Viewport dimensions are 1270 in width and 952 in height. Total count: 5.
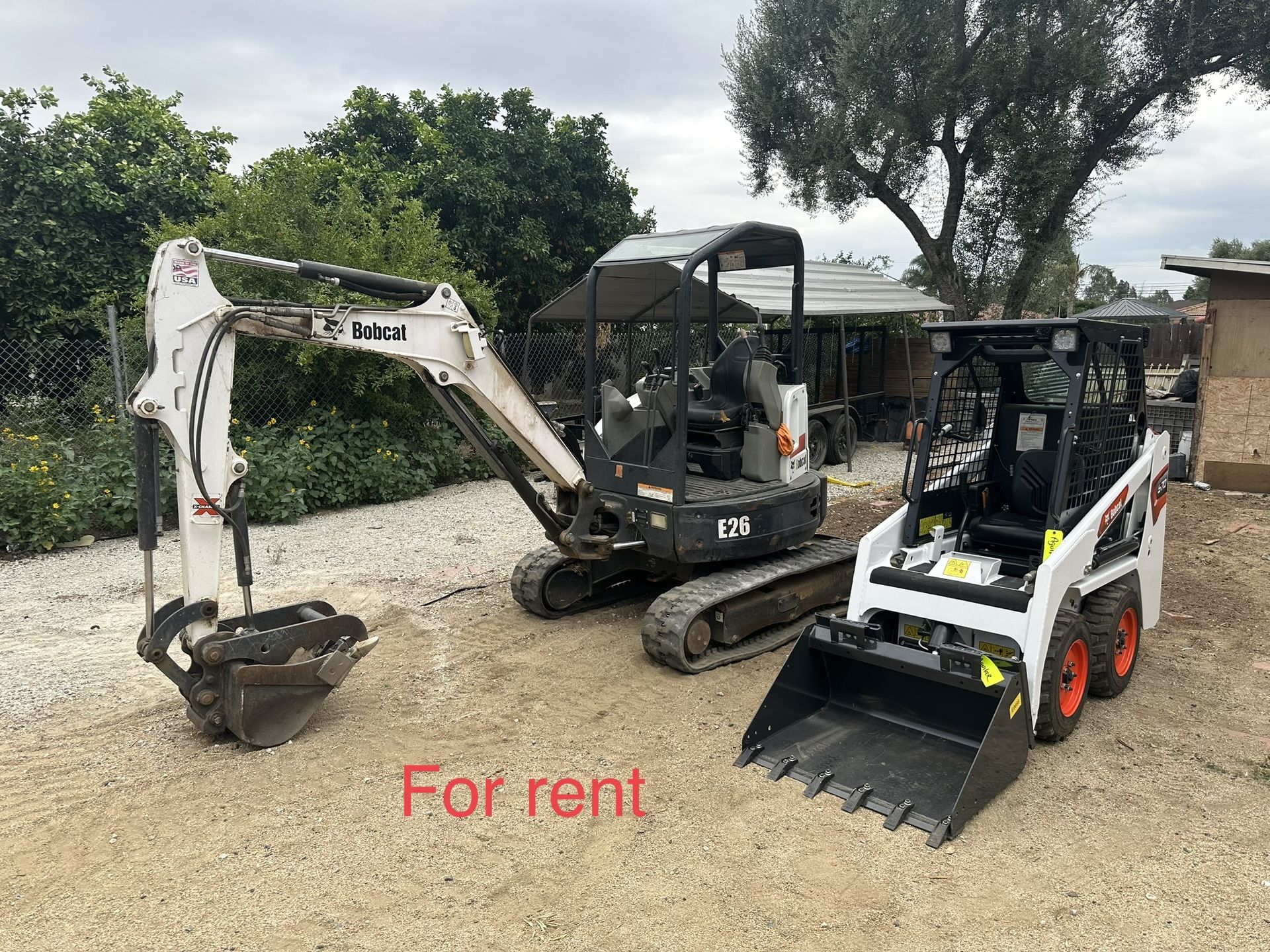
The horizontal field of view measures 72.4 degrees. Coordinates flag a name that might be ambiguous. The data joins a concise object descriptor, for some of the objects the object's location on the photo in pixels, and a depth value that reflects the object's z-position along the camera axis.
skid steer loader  3.98
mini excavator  4.05
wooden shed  10.32
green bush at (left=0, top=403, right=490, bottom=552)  7.94
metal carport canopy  7.35
